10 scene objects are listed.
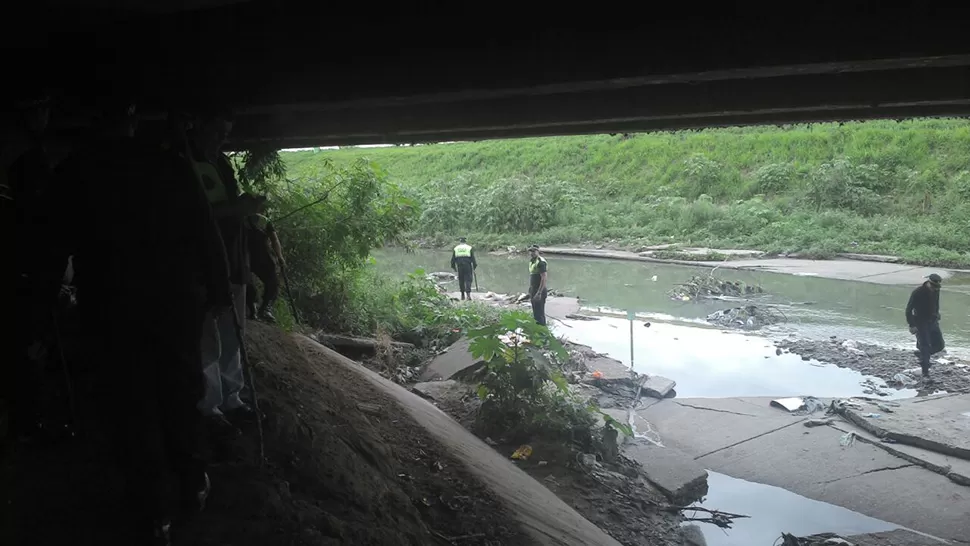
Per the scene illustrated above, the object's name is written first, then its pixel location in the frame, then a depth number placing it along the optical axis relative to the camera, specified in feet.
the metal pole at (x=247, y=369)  10.58
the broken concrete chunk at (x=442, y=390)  25.20
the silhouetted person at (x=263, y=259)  12.68
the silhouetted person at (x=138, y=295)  8.66
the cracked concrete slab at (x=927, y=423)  22.59
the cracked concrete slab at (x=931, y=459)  20.79
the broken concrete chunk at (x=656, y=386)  29.55
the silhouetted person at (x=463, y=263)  49.90
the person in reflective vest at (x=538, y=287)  38.78
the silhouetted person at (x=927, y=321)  30.71
